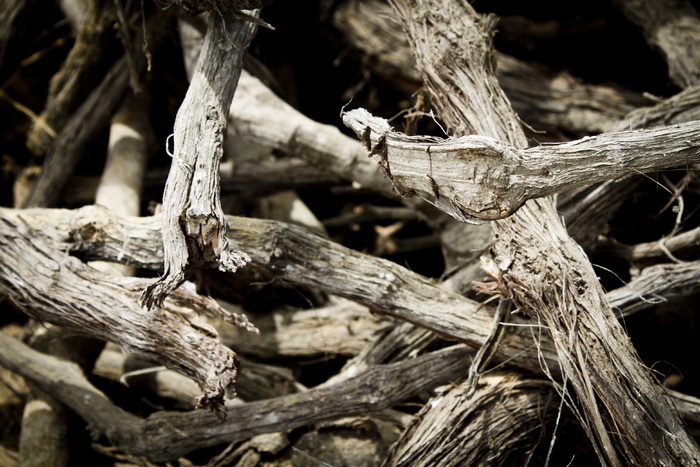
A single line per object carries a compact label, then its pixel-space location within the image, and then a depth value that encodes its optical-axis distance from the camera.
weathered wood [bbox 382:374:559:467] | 1.89
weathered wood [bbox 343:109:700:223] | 1.41
